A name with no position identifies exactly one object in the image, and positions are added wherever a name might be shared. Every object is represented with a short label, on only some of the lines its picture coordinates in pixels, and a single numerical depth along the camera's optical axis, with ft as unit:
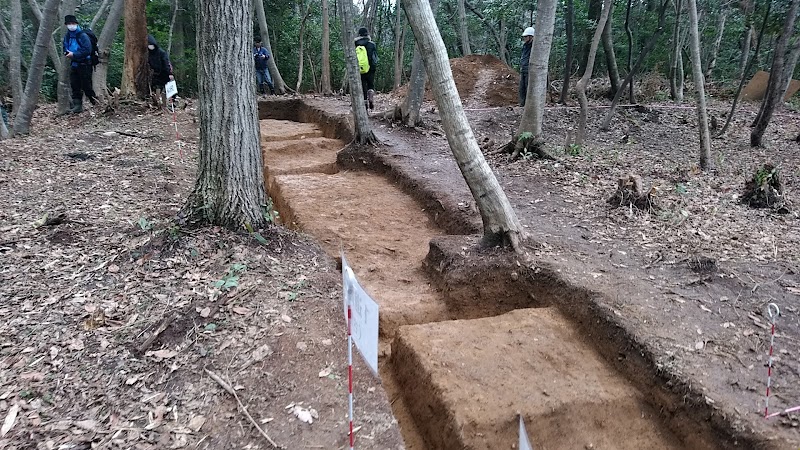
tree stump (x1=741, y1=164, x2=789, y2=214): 20.65
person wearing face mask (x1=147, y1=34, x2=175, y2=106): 39.42
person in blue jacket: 36.47
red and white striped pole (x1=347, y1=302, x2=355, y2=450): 9.23
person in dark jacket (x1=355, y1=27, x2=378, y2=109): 37.65
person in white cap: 38.35
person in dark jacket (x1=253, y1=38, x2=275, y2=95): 48.29
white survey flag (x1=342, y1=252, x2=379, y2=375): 8.39
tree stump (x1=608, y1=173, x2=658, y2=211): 19.67
